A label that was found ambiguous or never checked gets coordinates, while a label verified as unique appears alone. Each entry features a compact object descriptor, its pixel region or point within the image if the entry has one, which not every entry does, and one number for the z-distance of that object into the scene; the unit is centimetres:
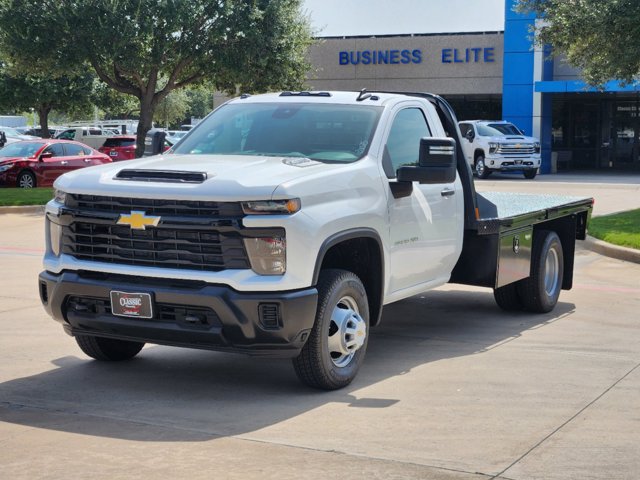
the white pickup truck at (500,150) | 3516
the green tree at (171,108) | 7638
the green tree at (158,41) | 2978
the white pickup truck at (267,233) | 638
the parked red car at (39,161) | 2675
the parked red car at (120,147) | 3756
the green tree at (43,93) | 4634
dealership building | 4231
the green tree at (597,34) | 1980
